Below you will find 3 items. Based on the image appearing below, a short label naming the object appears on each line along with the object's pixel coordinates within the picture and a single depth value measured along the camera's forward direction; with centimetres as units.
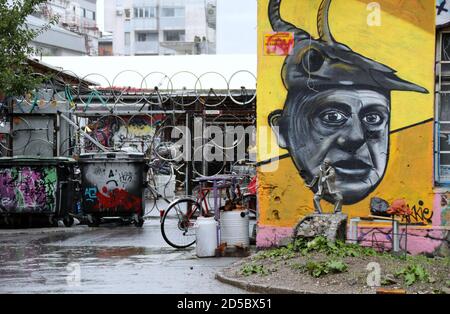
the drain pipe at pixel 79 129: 2017
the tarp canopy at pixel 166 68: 2864
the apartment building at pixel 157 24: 7925
